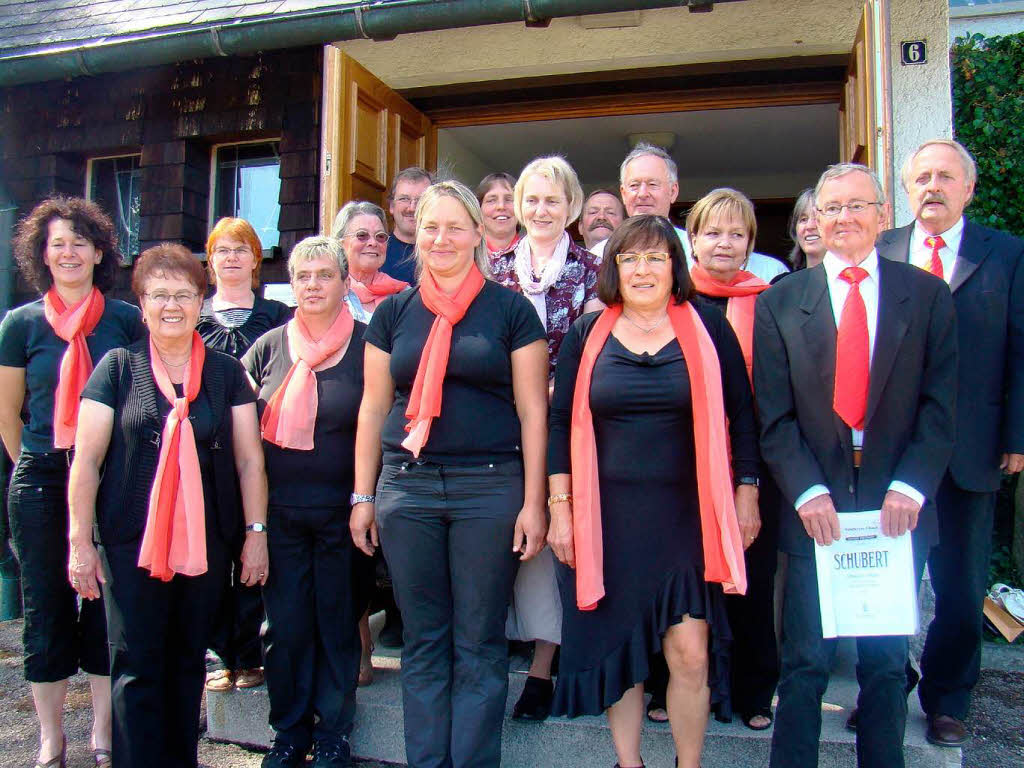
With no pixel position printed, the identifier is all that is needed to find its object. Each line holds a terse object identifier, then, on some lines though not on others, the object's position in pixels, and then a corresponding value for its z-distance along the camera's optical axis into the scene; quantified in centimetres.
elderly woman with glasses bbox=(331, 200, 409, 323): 363
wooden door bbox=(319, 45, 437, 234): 471
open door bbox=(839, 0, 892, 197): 390
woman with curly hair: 293
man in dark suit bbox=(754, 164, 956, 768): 232
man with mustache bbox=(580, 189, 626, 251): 386
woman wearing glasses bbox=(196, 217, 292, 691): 323
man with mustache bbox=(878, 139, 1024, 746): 271
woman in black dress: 239
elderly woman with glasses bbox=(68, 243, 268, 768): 256
